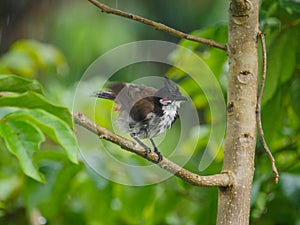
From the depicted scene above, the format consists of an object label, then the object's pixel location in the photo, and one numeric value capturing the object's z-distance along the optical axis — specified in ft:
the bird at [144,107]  20.36
